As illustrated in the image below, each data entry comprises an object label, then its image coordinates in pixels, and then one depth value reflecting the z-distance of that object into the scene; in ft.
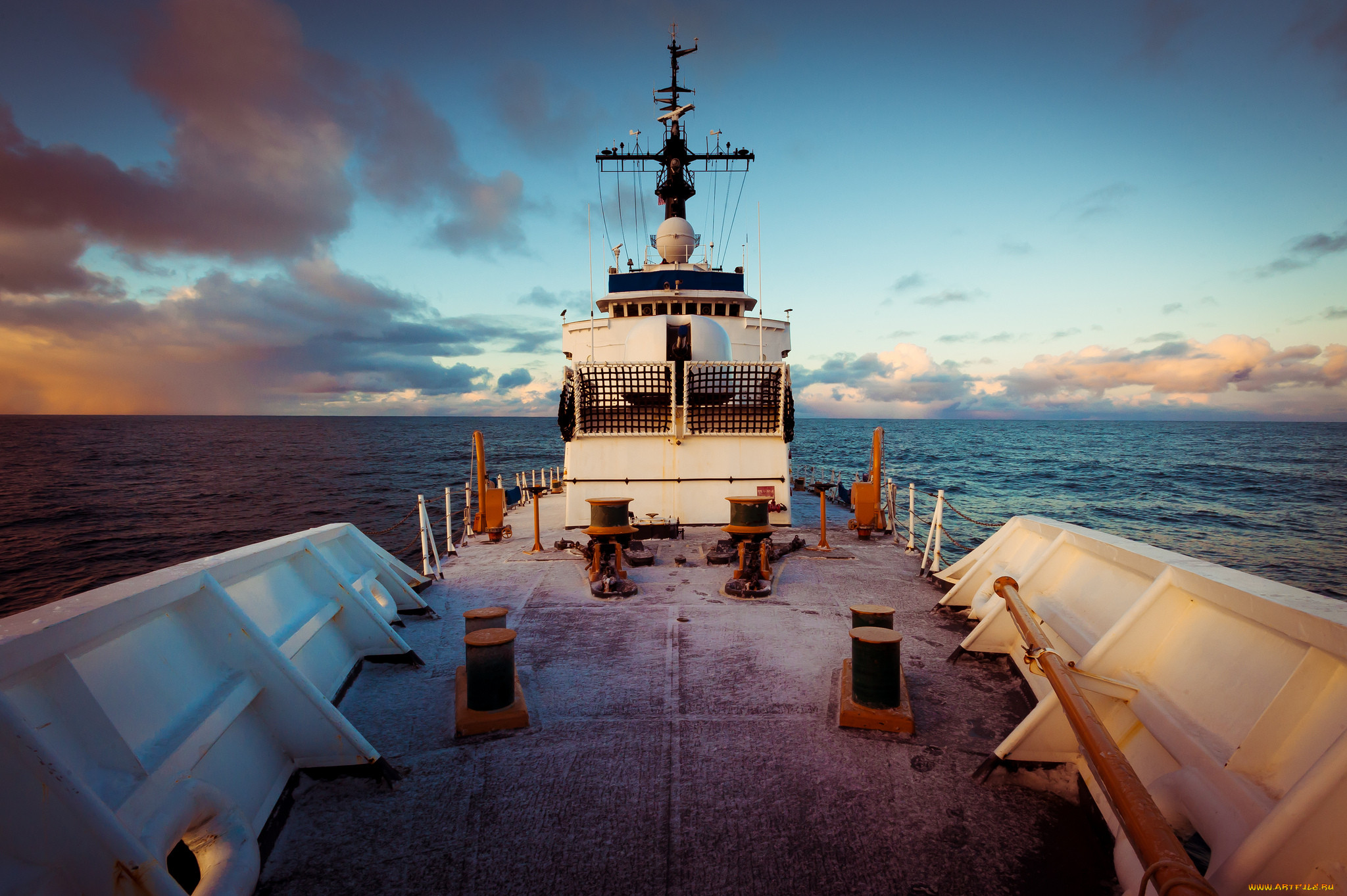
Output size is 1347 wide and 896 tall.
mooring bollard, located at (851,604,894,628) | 17.69
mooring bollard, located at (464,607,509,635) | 18.49
